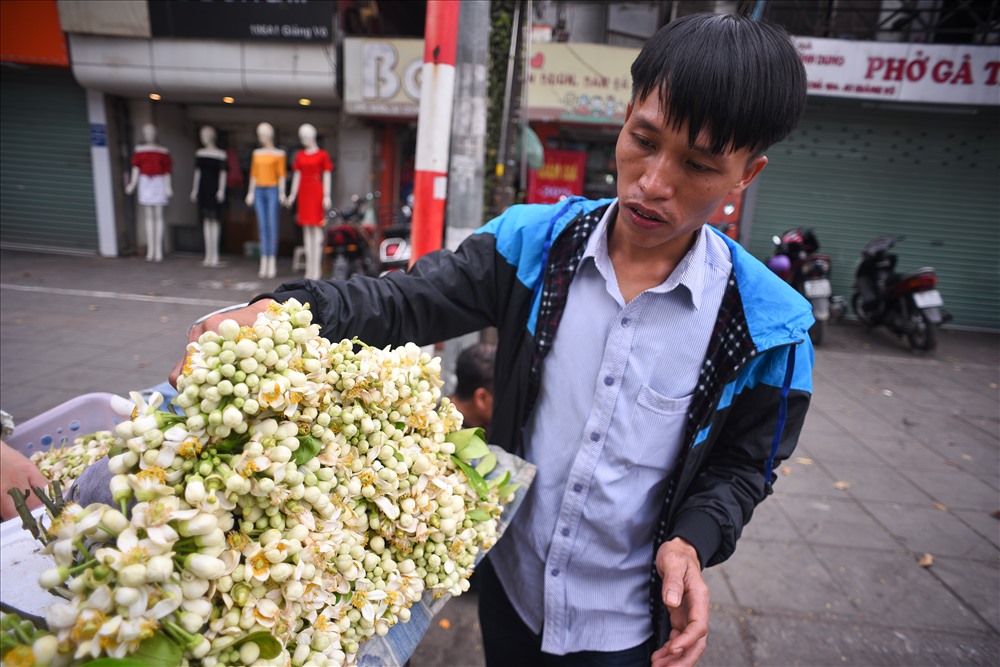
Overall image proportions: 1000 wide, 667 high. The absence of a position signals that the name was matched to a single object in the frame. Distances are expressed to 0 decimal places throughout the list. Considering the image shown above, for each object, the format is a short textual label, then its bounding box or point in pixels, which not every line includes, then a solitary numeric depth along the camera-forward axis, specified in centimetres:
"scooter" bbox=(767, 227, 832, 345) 781
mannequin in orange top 916
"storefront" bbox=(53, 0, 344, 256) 912
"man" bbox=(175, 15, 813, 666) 118
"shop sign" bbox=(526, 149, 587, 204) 1005
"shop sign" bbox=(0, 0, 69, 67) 932
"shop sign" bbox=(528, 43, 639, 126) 901
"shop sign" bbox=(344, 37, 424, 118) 898
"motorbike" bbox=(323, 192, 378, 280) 807
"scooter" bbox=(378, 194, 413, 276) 695
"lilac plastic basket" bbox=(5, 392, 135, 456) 174
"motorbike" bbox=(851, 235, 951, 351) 748
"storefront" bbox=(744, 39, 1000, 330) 872
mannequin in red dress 899
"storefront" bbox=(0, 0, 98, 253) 1016
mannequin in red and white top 980
